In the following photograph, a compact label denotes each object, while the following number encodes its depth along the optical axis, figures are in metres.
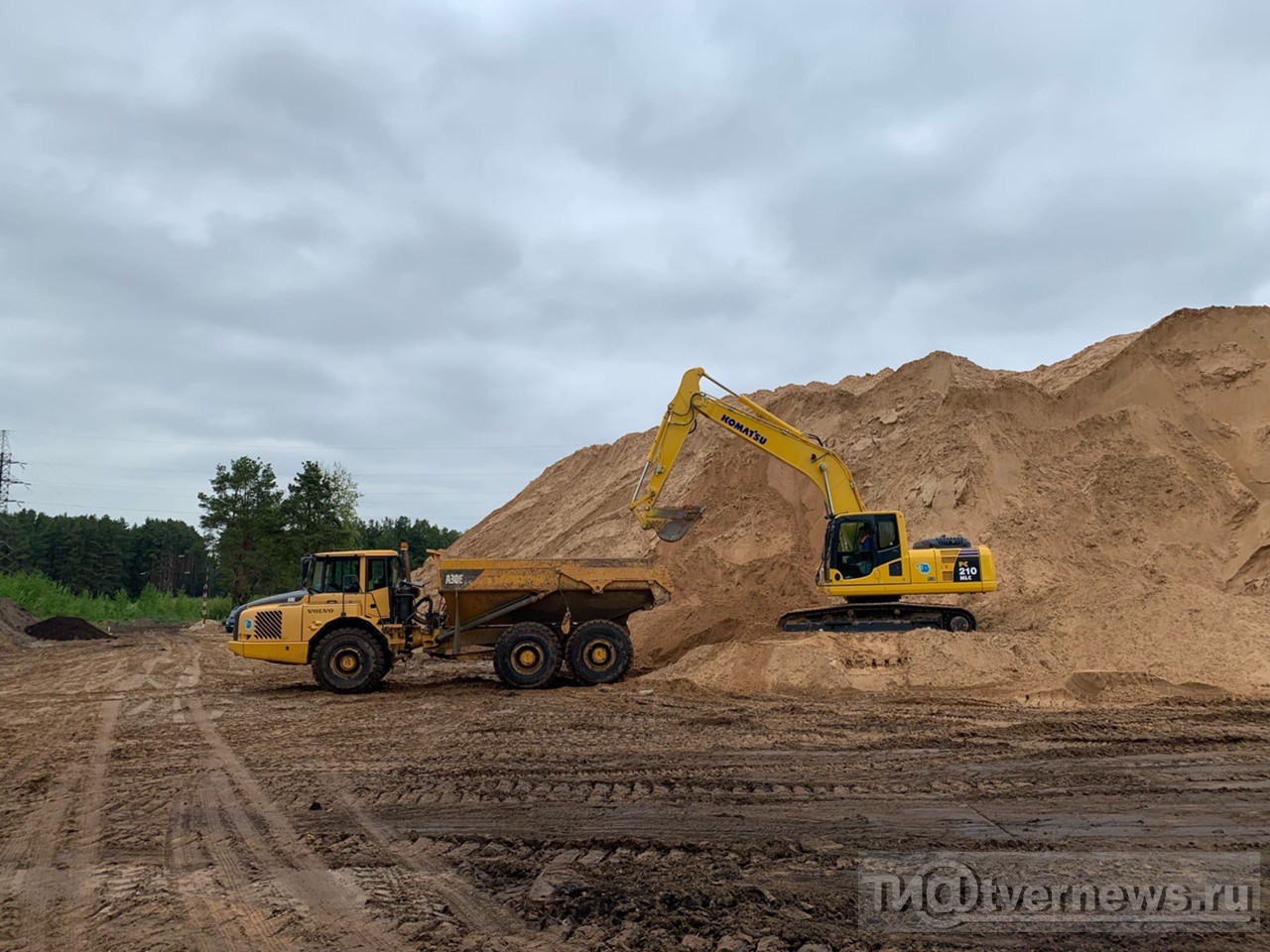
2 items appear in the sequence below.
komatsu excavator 15.80
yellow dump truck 13.64
